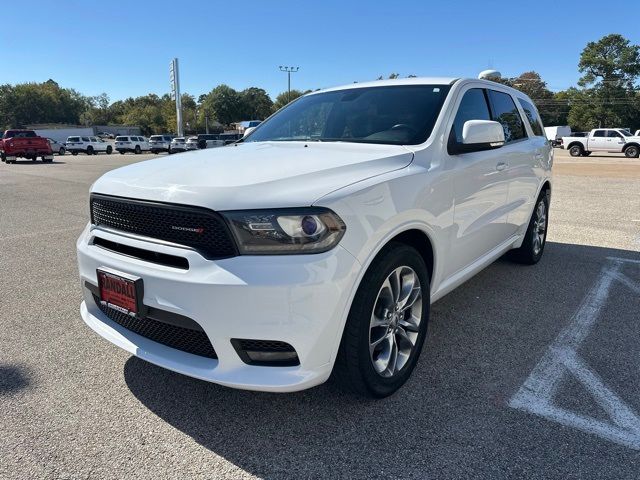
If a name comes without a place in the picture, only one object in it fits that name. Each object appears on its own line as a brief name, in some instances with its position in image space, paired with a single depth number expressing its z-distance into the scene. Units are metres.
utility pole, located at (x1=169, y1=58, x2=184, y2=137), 53.57
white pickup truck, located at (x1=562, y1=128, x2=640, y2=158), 31.91
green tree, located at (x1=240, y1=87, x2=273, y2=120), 118.25
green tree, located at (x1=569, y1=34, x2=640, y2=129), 72.50
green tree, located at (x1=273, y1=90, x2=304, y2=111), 113.75
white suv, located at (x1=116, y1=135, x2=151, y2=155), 44.91
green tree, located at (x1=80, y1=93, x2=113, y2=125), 118.25
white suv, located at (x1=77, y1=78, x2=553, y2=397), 2.14
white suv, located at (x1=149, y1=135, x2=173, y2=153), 46.03
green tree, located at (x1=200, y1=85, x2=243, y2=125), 114.06
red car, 27.44
